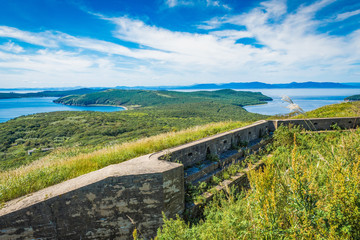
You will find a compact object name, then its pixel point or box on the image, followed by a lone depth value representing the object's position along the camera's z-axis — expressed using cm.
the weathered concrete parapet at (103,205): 343
